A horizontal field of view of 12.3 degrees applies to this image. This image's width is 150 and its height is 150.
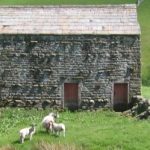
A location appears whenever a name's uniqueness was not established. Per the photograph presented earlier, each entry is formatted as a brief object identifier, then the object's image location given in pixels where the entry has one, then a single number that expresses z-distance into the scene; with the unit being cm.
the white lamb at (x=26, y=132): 2773
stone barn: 3731
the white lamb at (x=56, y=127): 2823
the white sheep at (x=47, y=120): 2855
